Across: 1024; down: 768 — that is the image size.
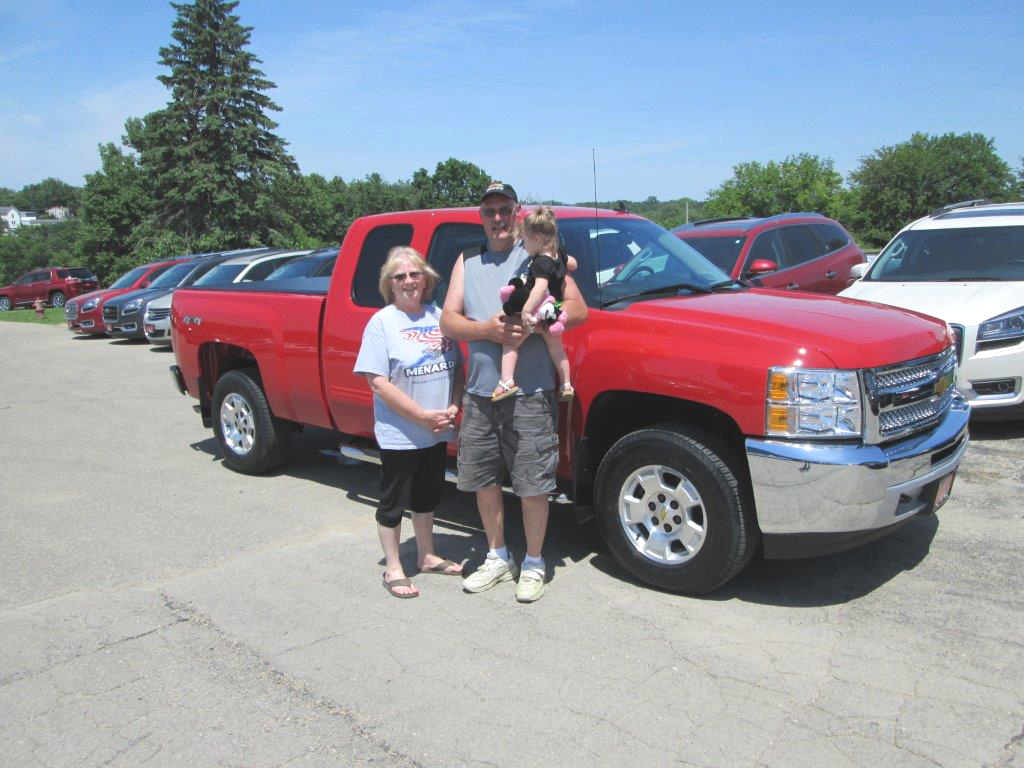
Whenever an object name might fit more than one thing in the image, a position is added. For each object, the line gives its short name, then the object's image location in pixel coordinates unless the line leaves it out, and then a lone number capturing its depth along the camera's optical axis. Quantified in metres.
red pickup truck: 3.66
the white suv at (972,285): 6.52
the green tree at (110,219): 50.31
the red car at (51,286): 34.75
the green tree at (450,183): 86.50
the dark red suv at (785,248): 9.77
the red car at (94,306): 18.69
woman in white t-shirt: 4.22
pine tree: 44.78
